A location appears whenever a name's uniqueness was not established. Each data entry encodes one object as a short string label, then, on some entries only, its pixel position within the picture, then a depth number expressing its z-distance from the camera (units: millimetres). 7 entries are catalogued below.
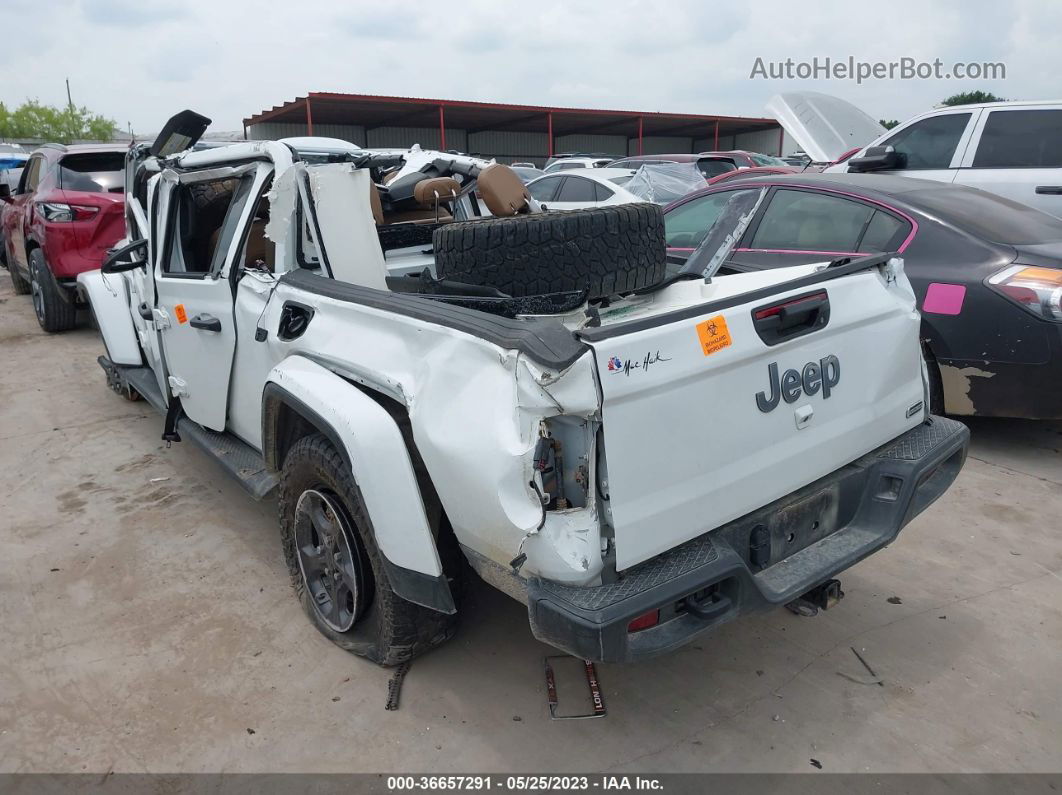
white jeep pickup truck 2055
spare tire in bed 2799
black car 4164
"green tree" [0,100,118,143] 67500
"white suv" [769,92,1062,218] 6555
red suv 7684
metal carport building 28484
